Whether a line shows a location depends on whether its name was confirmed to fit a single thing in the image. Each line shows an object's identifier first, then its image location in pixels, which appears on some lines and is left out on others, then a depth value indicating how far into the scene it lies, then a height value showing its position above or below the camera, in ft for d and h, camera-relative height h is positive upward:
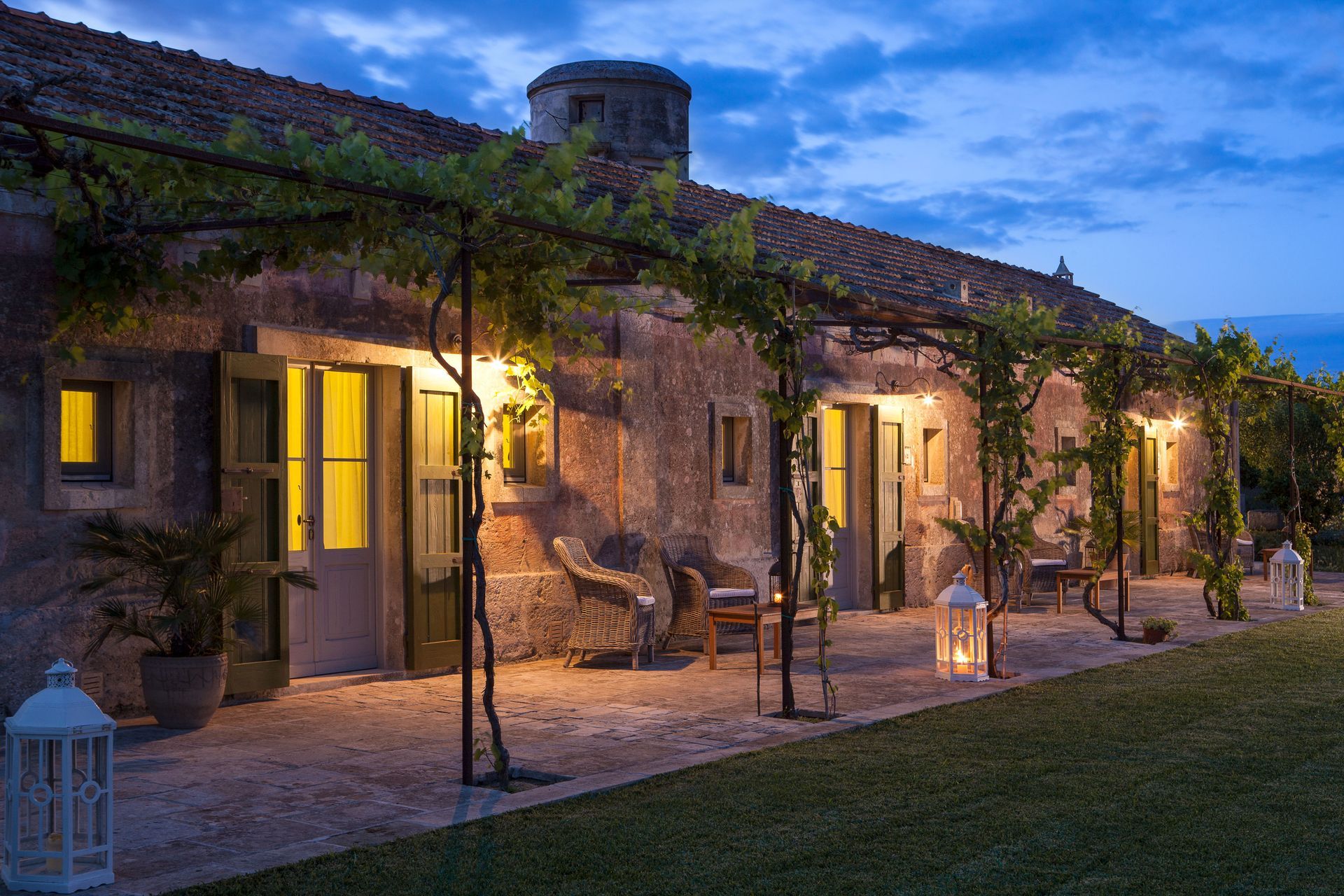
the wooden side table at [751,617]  29.04 -2.77
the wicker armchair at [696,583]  33.42 -2.31
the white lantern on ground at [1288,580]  43.32 -3.01
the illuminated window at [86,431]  23.70 +1.15
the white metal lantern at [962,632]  28.32 -3.00
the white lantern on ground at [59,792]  13.85 -3.04
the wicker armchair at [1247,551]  56.29 -2.73
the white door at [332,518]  28.22 -0.50
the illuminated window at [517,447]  31.78 +1.07
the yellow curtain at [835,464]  42.86 +0.81
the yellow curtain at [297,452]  28.04 +0.88
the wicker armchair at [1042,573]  45.01 -2.82
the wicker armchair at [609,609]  30.35 -2.64
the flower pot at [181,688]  22.77 -3.23
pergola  15.31 +3.91
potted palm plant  22.77 -1.90
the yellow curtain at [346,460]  28.99 +0.74
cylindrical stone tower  59.98 +17.19
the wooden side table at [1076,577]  39.52 -2.88
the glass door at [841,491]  43.01 -0.06
